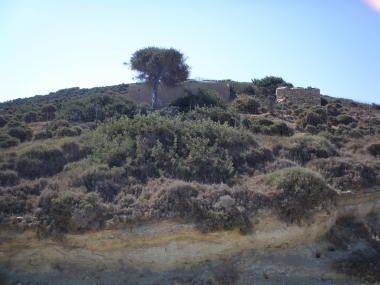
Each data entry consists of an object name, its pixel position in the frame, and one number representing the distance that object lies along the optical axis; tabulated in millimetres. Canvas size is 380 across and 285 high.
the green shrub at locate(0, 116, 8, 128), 22114
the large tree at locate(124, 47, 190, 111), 25078
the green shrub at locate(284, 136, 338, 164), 14826
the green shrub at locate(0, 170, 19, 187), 11485
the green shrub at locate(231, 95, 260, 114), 24922
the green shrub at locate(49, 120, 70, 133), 18909
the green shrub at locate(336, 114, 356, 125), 24750
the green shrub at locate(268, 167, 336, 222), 10812
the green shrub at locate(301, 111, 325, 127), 21953
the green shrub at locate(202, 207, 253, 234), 9898
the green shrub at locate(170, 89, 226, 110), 22938
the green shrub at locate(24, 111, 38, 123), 23981
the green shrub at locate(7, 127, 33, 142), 18672
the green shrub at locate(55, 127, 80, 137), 17219
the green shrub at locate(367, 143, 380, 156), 16656
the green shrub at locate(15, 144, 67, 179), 12336
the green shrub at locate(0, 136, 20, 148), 16328
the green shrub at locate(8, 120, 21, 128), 21006
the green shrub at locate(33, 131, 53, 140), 17738
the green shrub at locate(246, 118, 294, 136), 19094
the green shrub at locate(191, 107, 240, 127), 19016
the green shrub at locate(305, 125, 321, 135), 20375
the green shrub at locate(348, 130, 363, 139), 20809
